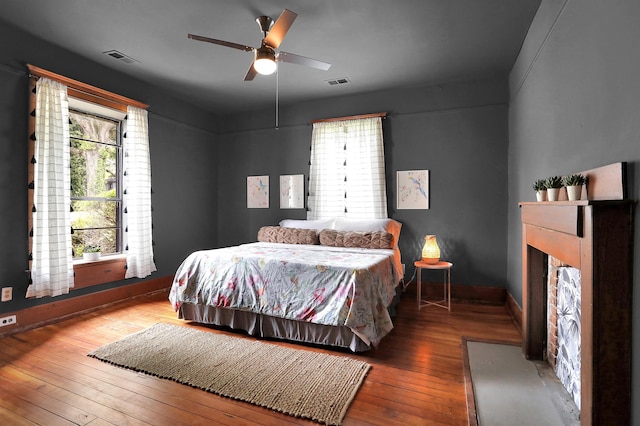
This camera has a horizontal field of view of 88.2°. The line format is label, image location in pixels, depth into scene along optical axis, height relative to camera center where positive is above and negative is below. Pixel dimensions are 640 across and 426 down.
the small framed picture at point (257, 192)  5.30 +0.28
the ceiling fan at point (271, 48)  2.45 +1.29
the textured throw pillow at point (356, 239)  3.83 -0.36
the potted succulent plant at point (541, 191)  2.09 +0.11
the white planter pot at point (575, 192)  1.68 +0.08
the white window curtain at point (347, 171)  4.48 +0.54
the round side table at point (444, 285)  3.68 -0.96
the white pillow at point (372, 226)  4.14 -0.22
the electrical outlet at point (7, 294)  2.94 -0.74
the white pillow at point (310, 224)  4.54 -0.21
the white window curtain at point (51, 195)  3.14 +0.15
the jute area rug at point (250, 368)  1.97 -1.14
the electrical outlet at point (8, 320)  2.91 -0.98
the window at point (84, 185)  3.15 +0.28
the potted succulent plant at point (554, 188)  1.91 +0.12
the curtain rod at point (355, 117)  4.47 +1.28
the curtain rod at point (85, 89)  3.13 +1.32
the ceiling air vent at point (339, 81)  4.12 +1.63
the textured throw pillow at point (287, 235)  4.27 -0.35
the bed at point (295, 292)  2.59 -0.72
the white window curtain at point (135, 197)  4.07 +0.16
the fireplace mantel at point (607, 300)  1.27 -0.37
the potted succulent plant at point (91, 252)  3.70 -0.48
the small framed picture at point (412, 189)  4.34 +0.26
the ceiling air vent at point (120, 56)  3.44 +1.65
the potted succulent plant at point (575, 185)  1.68 +0.11
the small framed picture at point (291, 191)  5.04 +0.27
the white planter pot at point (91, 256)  3.69 -0.51
